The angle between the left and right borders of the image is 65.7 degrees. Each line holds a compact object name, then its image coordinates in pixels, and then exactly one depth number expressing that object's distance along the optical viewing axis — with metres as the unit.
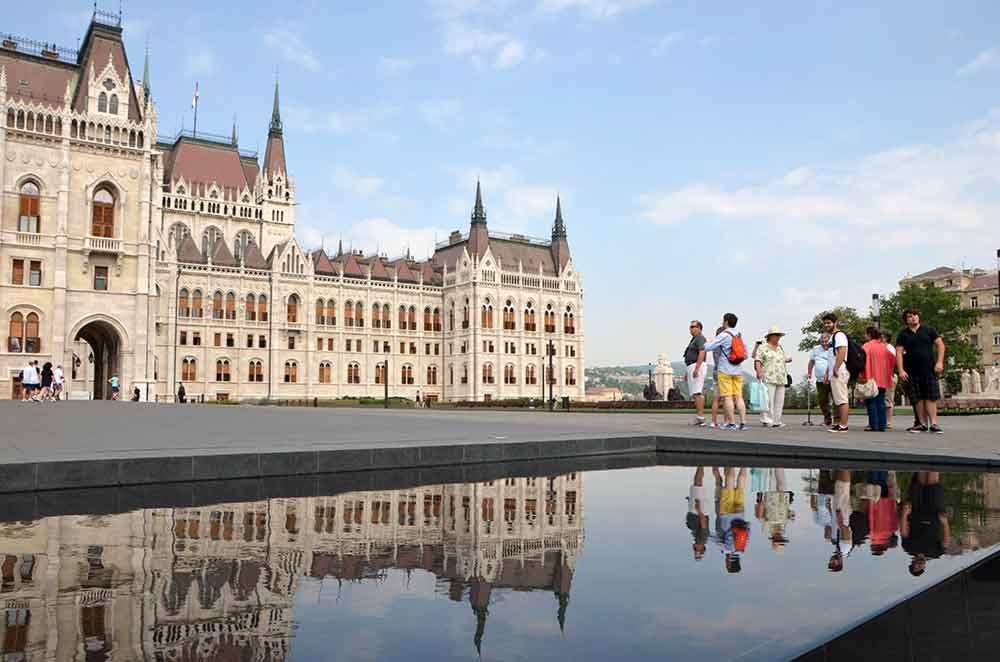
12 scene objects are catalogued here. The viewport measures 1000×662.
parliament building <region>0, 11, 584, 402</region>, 36.72
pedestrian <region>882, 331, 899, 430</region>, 13.56
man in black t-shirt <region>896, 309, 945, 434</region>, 12.34
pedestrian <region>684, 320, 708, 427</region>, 13.90
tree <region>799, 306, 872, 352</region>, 60.35
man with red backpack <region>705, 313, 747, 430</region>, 12.85
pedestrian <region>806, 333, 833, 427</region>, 13.78
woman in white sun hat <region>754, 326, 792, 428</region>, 13.95
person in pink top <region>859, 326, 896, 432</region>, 13.15
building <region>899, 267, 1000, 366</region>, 84.06
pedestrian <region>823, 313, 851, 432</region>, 12.91
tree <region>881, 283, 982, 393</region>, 60.97
